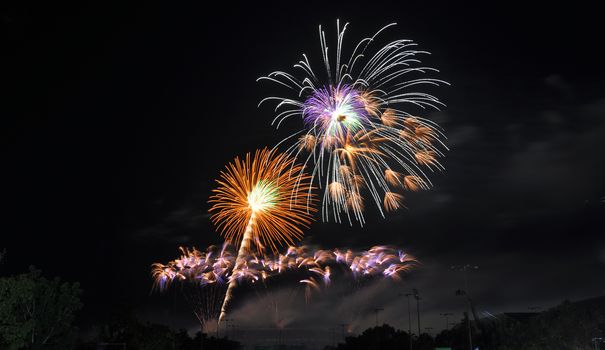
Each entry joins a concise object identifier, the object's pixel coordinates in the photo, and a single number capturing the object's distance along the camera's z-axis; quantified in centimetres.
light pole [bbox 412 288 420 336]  7816
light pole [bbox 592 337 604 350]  6681
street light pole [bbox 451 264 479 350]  6284
